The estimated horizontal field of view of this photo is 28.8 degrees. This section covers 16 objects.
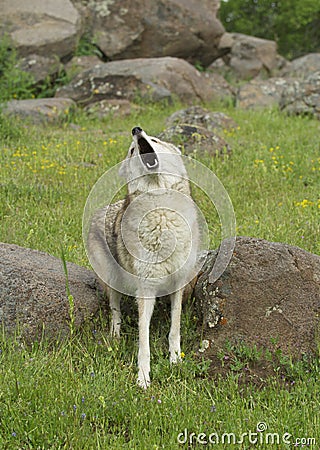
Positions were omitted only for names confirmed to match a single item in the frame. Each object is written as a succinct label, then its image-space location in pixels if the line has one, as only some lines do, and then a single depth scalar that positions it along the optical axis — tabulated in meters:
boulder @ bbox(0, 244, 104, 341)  4.41
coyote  4.34
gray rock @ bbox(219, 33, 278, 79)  18.83
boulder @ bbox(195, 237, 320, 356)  4.35
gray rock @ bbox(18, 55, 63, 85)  13.59
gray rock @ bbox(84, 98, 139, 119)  11.91
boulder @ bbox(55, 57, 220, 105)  12.86
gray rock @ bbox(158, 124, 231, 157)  9.24
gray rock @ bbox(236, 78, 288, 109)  13.97
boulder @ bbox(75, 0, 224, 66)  15.95
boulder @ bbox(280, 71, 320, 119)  12.42
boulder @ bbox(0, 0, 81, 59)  13.85
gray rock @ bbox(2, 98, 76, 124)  11.04
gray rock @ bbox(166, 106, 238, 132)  10.04
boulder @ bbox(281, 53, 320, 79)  17.17
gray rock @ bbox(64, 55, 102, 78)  14.19
